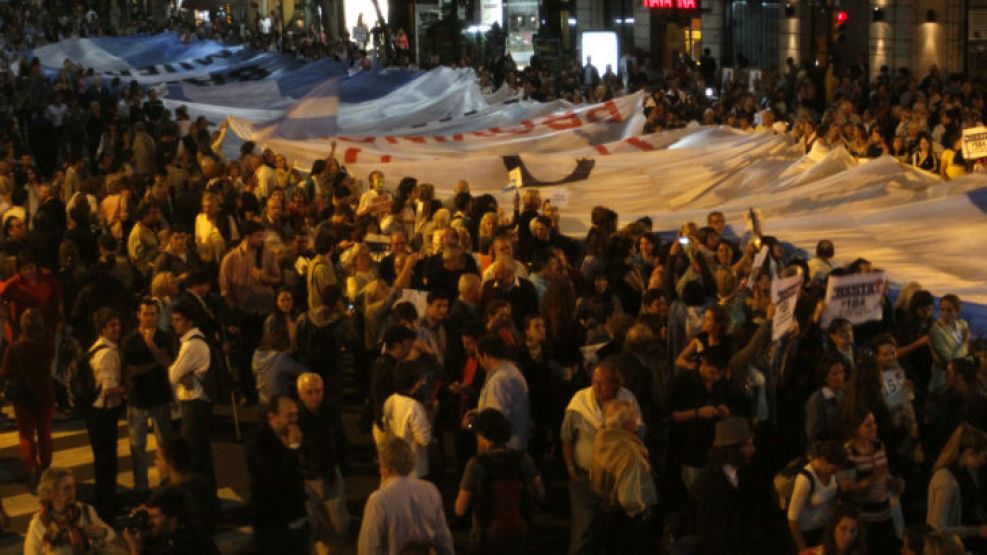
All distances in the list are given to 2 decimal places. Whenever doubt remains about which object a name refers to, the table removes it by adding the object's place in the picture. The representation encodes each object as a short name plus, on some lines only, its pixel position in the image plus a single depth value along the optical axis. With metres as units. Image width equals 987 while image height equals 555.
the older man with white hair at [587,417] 9.54
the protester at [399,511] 8.06
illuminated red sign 36.97
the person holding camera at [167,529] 7.73
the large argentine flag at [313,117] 22.72
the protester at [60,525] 8.20
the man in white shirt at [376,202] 16.30
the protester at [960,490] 8.90
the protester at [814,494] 8.94
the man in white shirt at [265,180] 18.44
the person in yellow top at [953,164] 17.89
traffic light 32.06
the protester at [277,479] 8.71
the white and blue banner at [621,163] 15.27
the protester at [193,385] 11.08
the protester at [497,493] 8.51
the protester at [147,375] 11.16
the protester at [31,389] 11.61
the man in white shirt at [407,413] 9.58
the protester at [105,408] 11.13
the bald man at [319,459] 9.33
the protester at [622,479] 8.82
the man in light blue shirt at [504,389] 9.95
